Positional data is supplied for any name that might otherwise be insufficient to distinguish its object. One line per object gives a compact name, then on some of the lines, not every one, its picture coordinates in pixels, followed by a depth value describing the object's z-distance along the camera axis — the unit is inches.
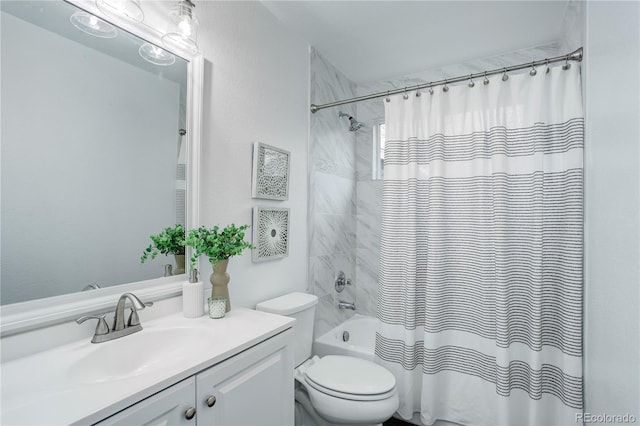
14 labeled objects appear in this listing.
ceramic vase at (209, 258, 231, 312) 50.4
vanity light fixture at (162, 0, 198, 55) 47.9
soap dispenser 48.7
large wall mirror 35.4
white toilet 56.5
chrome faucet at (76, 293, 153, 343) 39.0
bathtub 80.7
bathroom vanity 26.5
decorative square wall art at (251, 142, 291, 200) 66.4
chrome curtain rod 59.3
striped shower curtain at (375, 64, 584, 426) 59.8
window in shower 113.5
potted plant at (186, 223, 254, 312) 48.7
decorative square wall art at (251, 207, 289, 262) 66.9
